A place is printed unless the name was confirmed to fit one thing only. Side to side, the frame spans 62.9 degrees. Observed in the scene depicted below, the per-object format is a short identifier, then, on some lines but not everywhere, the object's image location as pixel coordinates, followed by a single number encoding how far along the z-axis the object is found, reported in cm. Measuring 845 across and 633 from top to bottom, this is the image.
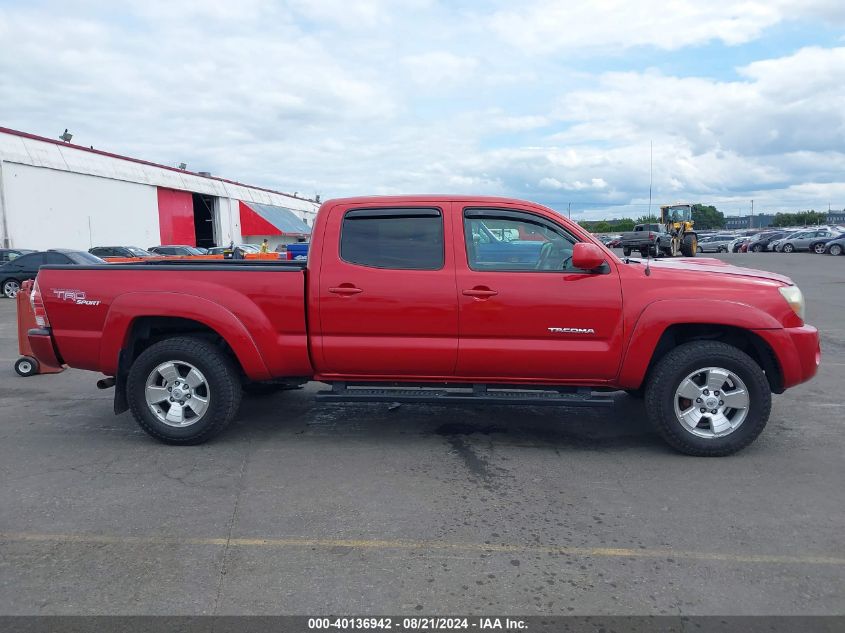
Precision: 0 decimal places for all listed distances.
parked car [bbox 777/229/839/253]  4481
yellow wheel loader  3659
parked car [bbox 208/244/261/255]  3038
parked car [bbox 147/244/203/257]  2971
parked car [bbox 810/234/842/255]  4328
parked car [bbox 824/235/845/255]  4047
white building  2858
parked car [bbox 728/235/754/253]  5412
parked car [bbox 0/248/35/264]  2250
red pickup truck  513
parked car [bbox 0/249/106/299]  2020
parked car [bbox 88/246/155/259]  2734
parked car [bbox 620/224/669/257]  3744
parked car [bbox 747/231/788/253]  4988
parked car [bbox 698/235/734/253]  5272
